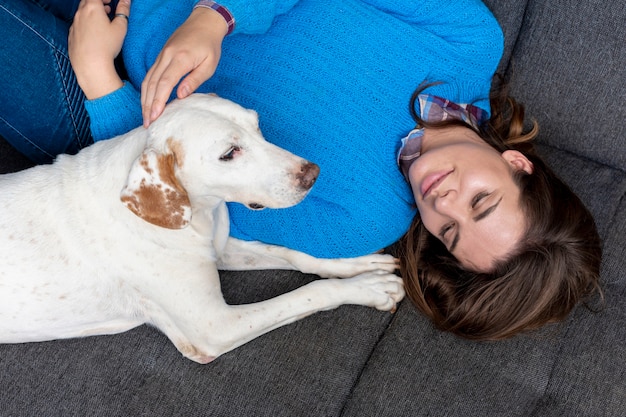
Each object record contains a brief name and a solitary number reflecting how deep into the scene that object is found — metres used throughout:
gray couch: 2.36
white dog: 1.90
